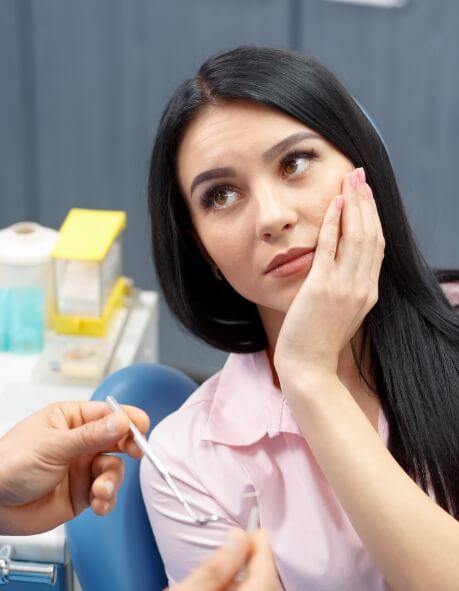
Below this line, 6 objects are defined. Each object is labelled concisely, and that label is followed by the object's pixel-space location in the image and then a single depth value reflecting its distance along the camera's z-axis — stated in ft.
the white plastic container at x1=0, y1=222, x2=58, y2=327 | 4.93
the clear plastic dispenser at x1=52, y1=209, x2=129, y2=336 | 4.90
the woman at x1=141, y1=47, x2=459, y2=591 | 3.57
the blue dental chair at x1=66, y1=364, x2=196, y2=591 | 3.81
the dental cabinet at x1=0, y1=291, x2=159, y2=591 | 3.98
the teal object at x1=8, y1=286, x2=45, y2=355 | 4.91
